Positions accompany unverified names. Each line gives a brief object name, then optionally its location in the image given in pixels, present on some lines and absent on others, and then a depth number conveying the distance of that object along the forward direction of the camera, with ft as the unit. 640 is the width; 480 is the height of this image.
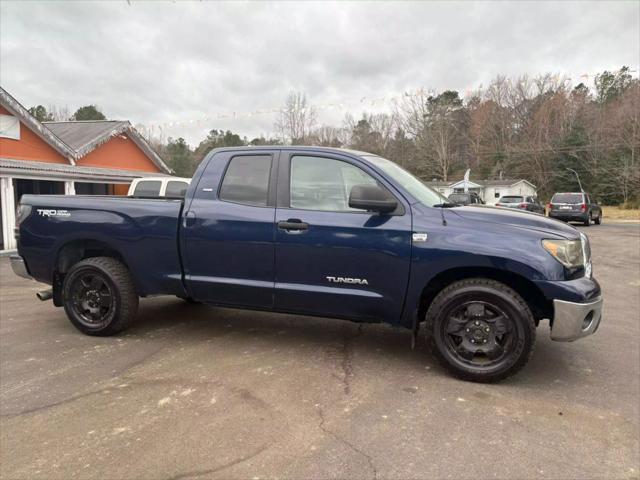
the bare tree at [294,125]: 134.72
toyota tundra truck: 11.65
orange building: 45.75
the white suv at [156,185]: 36.71
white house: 196.79
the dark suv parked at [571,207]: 75.61
